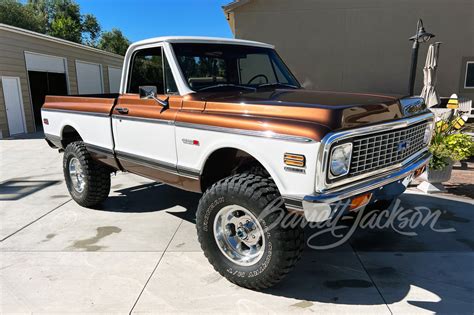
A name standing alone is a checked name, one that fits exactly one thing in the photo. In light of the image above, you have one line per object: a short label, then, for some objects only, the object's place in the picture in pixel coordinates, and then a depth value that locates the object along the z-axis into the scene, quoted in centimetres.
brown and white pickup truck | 257
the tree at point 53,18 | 3353
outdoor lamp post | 796
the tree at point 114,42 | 4102
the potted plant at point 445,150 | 518
